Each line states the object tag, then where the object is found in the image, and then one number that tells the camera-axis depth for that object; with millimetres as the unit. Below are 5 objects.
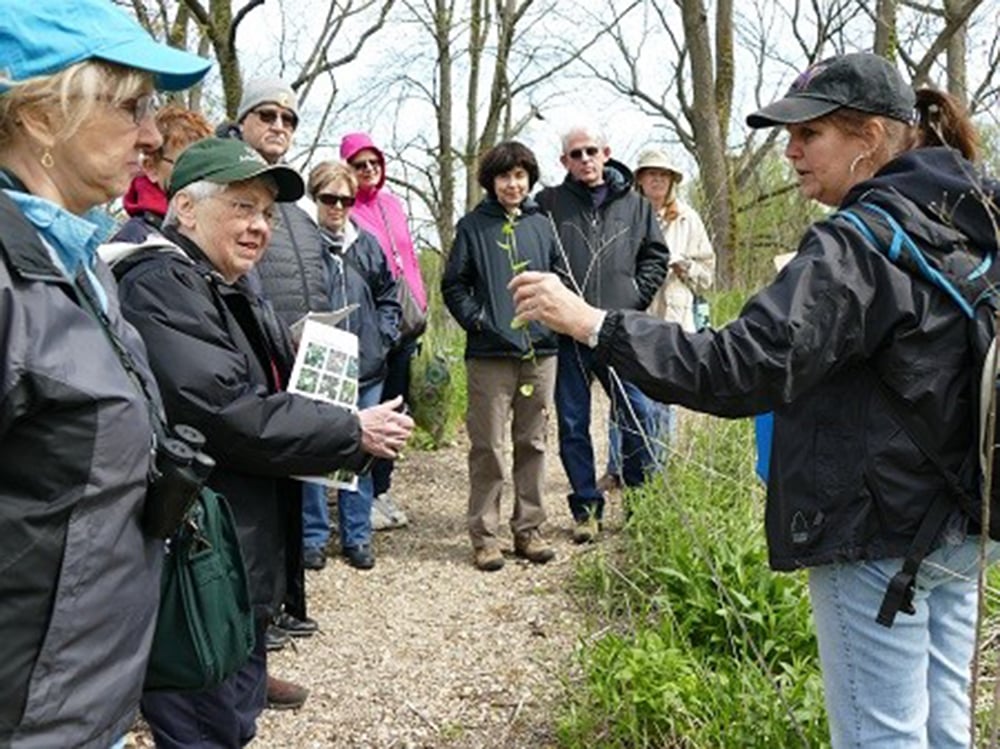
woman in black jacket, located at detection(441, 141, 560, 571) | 4855
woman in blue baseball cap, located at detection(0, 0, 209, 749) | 1352
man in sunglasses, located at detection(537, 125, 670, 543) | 5141
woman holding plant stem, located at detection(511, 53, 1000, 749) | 1904
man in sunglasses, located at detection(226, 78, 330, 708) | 4113
